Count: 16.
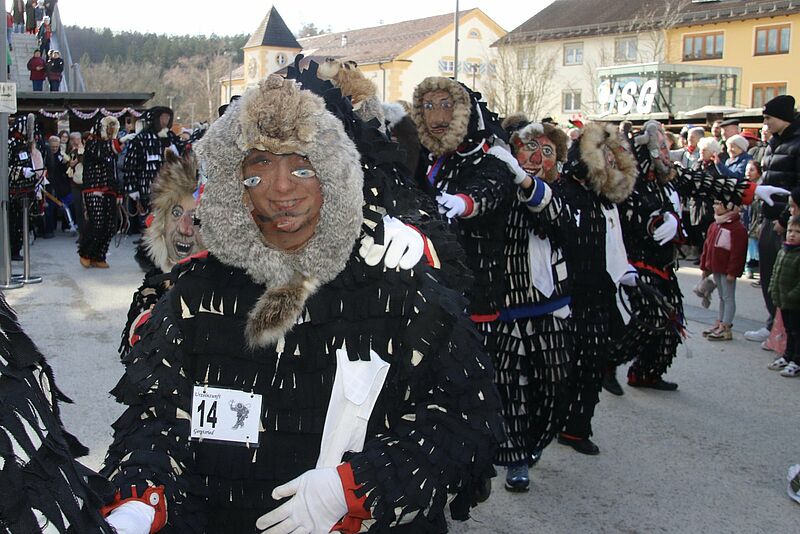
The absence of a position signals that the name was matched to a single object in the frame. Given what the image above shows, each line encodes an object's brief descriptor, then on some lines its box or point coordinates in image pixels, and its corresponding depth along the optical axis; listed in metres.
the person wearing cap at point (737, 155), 10.59
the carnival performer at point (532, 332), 4.51
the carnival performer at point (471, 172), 4.39
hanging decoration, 18.42
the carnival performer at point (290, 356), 2.09
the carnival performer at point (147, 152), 11.62
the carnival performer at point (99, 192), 11.81
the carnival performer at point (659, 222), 5.77
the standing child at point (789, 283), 6.42
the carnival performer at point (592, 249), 4.88
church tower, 44.66
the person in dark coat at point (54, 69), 21.89
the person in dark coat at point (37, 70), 20.66
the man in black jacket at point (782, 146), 7.16
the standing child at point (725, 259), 7.84
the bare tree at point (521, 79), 40.78
